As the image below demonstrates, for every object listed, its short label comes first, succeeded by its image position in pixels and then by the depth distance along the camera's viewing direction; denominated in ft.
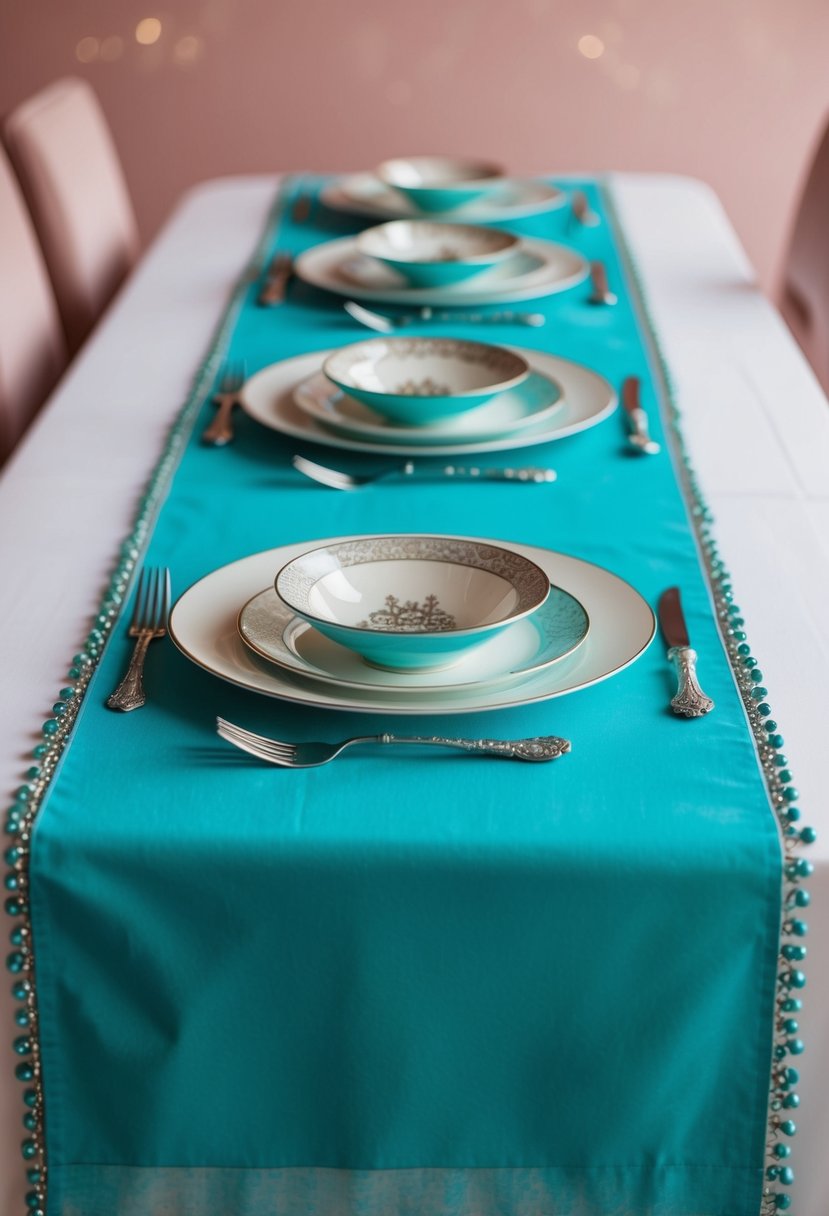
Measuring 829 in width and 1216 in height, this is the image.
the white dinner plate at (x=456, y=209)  6.27
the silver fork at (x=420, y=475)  3.52
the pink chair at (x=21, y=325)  5.53
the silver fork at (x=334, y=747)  2.26
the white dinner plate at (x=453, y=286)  5.02
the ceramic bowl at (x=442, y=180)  6.16
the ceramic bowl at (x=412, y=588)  2.43
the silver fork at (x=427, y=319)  4.87
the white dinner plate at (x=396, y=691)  2.30
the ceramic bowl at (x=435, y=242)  5.41
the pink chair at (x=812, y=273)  6.36
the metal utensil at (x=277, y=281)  5.21
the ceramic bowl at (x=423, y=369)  3.78
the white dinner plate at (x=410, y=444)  3.63
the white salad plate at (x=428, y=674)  2.35
